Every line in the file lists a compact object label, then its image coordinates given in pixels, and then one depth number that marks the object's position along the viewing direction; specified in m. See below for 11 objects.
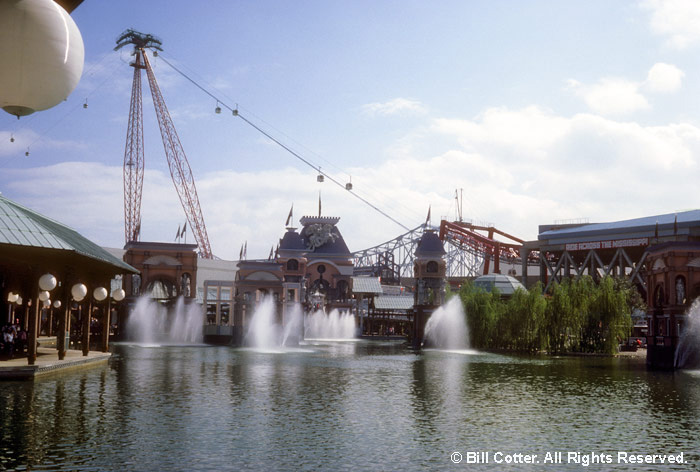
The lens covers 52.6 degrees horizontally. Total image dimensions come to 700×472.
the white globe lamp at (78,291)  27.92
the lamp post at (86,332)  33.71
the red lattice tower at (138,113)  102.62
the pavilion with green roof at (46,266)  25.45
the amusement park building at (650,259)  42.72
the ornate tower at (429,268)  85.75
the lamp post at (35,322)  25.72
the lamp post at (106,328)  37.80
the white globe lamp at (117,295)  33.94
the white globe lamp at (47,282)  25.69
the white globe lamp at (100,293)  31.19
